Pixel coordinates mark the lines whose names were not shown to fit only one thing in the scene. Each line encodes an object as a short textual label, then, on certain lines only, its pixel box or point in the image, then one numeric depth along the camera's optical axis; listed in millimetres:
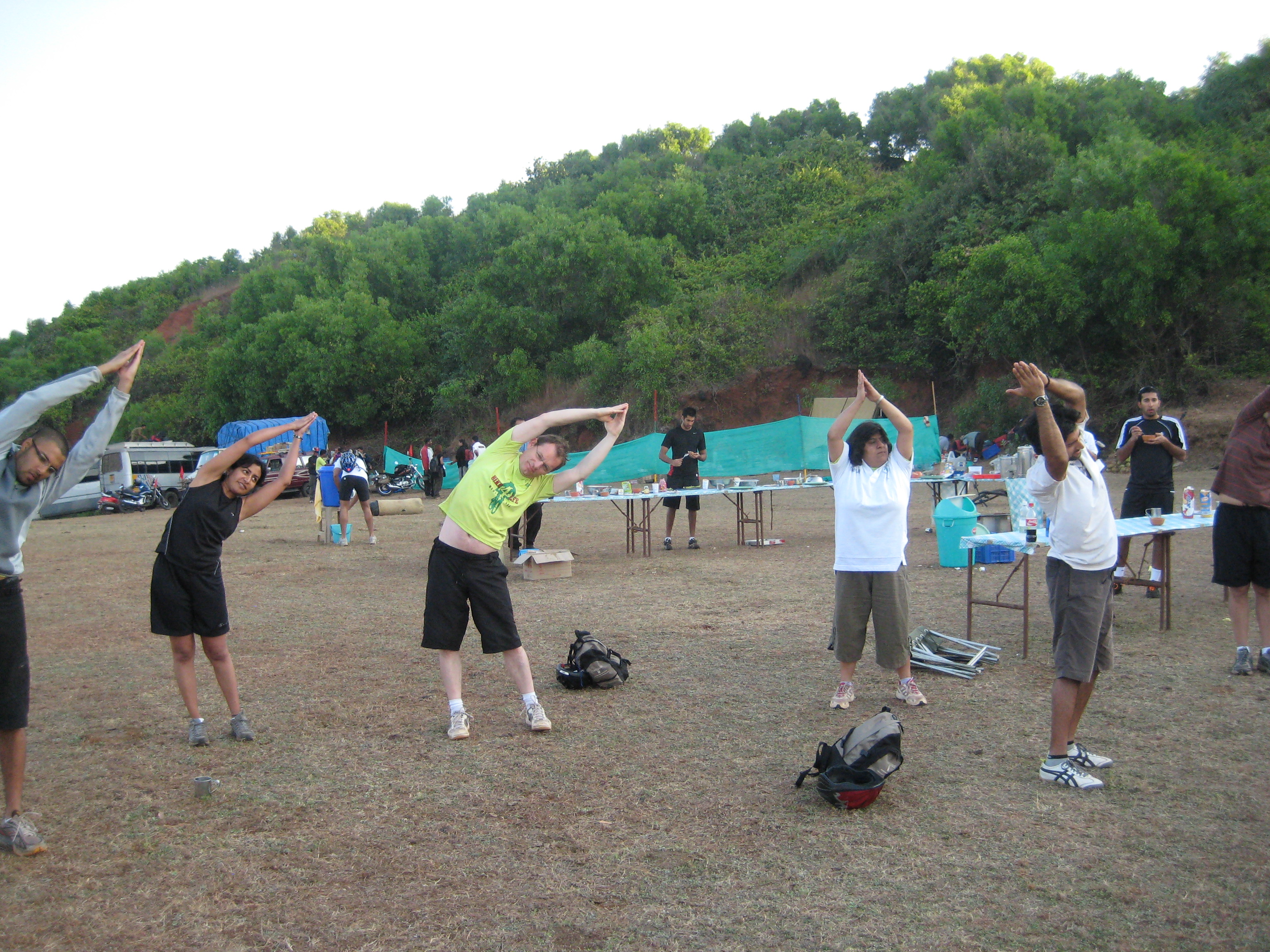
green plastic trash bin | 10219
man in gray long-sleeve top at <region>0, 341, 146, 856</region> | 3508
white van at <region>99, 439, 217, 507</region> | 27969
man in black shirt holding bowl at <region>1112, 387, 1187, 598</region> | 7812
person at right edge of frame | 5645
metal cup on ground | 4359
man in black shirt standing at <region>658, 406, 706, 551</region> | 12398
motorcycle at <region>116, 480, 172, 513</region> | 26969
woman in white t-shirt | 5203
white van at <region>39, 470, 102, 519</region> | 26078
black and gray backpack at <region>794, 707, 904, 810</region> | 3973
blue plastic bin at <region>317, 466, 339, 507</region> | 15750
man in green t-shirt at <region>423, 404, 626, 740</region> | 4945
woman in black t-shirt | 4891
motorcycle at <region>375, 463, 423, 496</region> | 29297
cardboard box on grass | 10805
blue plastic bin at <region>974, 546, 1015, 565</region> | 10227
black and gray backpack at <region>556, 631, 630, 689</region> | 6016
